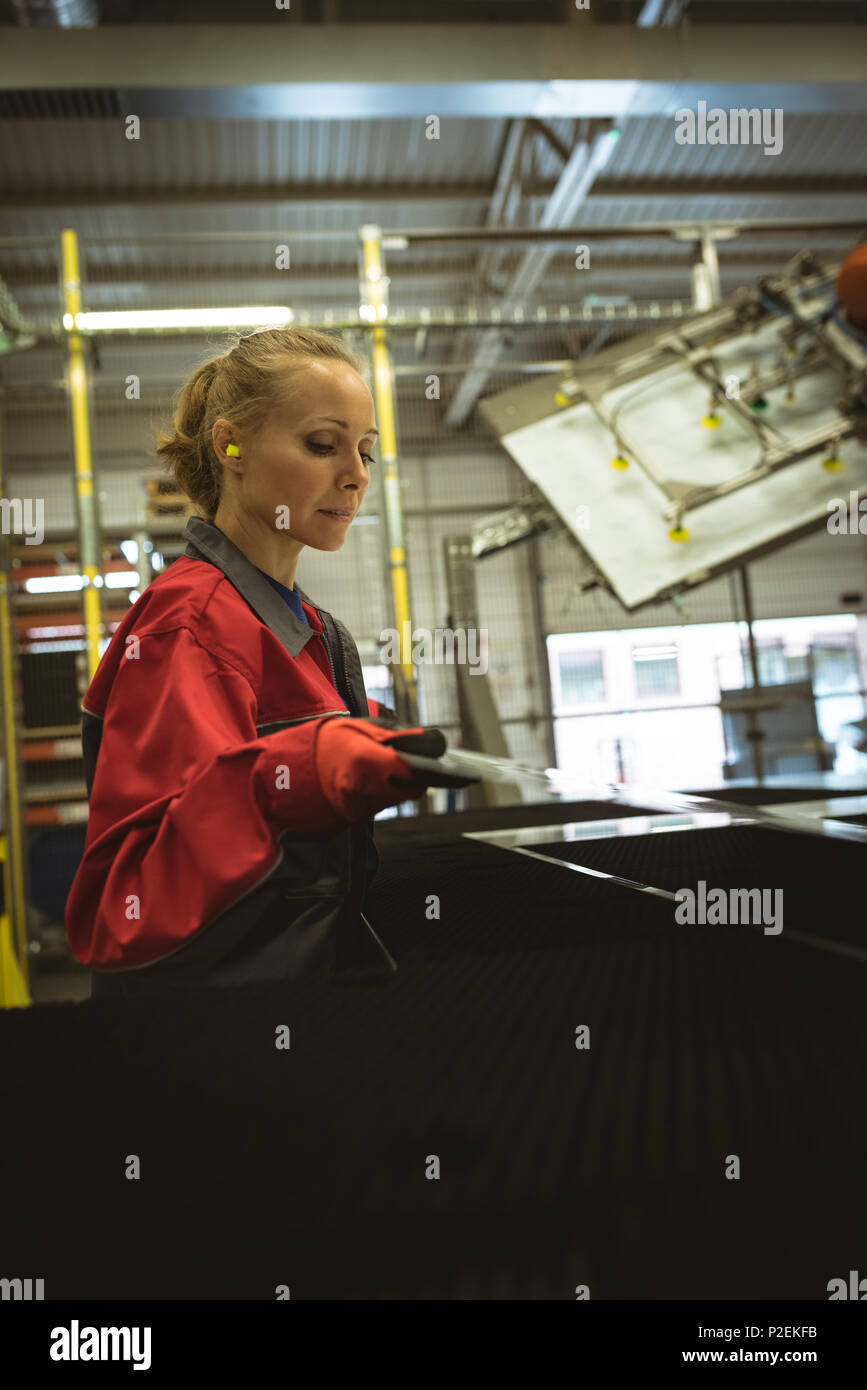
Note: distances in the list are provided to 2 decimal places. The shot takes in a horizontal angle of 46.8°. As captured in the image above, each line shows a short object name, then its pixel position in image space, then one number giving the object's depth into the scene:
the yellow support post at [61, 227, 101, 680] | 3.57
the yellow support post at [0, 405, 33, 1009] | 3.44
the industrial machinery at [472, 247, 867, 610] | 3.13
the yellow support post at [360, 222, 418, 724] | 3.67
